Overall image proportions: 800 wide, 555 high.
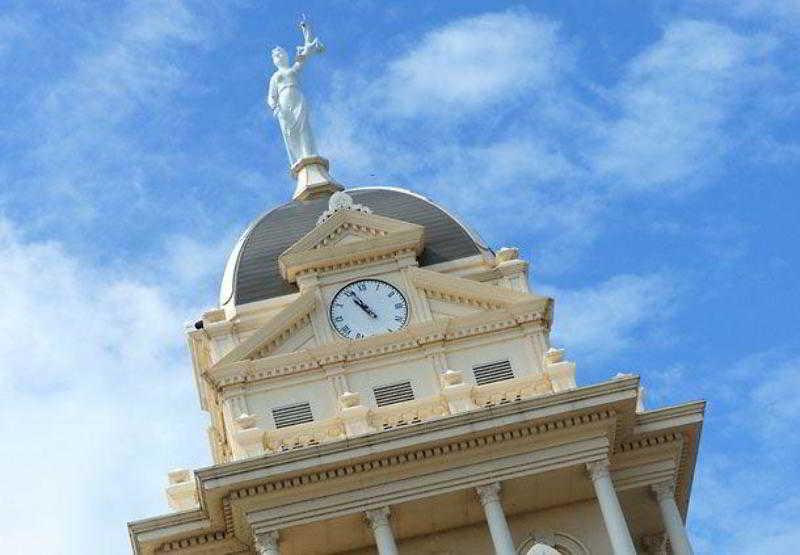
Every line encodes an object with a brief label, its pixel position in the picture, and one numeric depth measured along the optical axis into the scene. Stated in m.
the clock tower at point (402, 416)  48.44
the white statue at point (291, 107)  61.38
